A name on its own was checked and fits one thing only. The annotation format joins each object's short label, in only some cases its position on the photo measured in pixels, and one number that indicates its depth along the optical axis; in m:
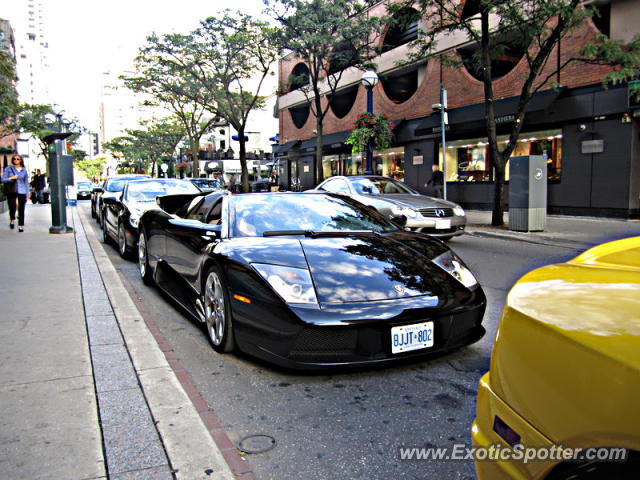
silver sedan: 10.36
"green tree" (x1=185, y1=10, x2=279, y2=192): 26.98
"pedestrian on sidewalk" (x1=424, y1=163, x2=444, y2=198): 18.62
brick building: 15.93
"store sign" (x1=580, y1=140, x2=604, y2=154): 16.36
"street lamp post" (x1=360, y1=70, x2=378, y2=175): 18.34
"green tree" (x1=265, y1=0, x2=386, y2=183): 22.38
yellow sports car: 1.22
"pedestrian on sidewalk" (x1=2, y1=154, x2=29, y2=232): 13.45
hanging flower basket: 20.03
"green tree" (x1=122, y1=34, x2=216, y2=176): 28.78
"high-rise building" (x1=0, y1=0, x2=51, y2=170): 124.43
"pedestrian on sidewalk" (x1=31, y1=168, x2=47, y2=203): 32.16
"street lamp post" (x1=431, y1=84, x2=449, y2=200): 15.18
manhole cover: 2.78
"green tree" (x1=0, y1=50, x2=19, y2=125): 13.48
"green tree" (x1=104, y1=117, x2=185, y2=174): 58.31
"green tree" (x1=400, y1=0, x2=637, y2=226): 12.68
